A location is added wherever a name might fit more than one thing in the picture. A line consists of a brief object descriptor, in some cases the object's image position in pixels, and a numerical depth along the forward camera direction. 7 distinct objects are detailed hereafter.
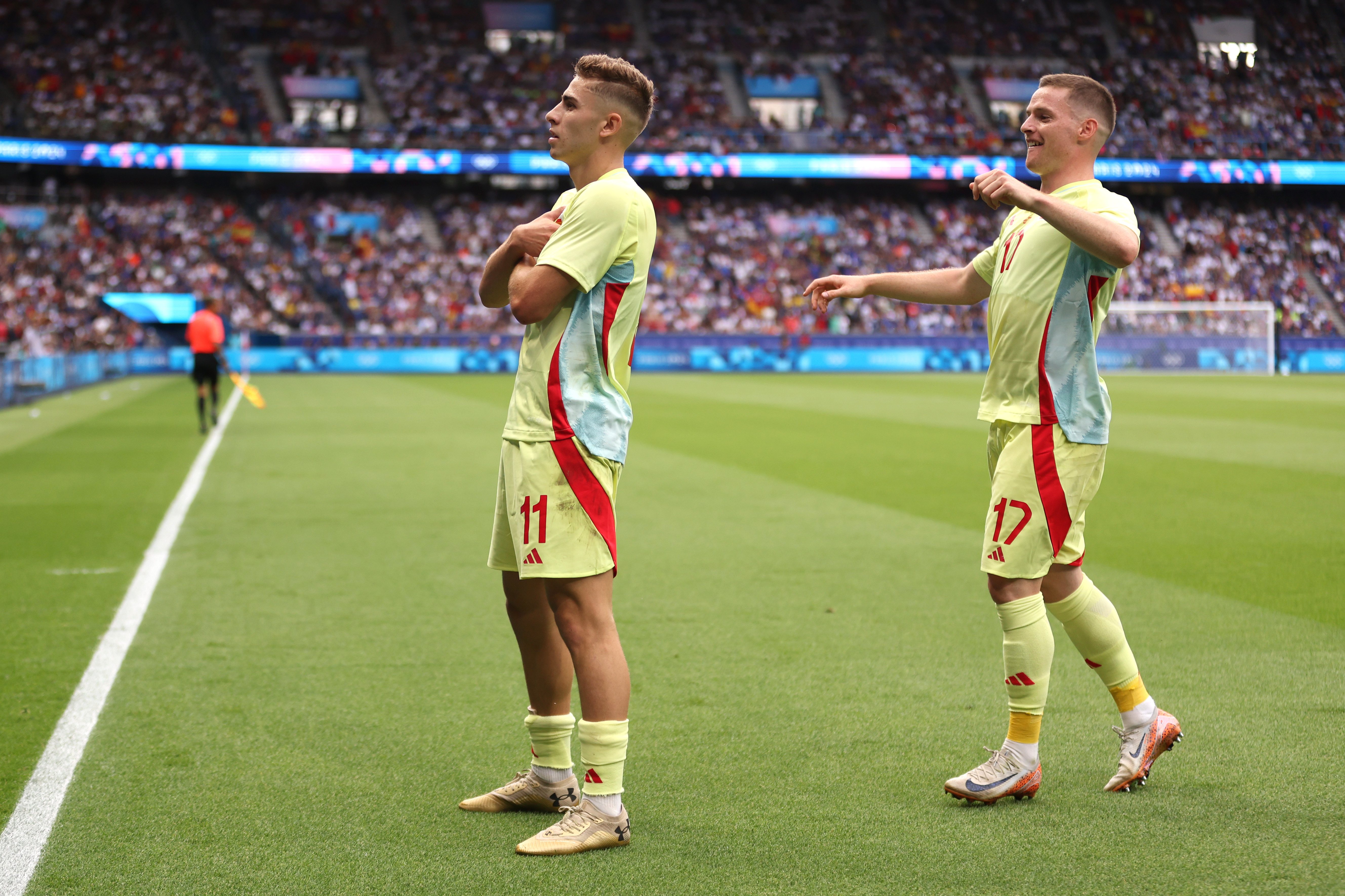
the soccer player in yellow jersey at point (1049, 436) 3.99
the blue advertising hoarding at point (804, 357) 39.47
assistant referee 18.16
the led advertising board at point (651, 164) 43.59
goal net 39.00
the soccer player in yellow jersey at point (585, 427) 3.59
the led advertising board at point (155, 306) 42.56
